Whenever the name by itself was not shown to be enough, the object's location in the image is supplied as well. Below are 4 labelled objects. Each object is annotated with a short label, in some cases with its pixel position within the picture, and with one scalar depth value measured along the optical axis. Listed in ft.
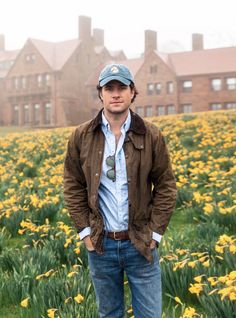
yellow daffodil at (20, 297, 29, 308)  12.51
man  10.10
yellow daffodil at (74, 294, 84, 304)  12.23
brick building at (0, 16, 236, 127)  135.64
